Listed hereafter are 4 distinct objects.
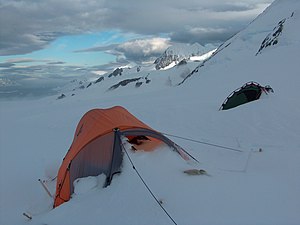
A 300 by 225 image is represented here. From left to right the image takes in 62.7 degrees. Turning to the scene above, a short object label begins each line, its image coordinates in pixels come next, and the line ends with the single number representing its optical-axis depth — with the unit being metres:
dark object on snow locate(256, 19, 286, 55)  31.08
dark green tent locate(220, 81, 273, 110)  13.25
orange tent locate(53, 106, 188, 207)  5.72
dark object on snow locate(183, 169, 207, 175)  5.57
